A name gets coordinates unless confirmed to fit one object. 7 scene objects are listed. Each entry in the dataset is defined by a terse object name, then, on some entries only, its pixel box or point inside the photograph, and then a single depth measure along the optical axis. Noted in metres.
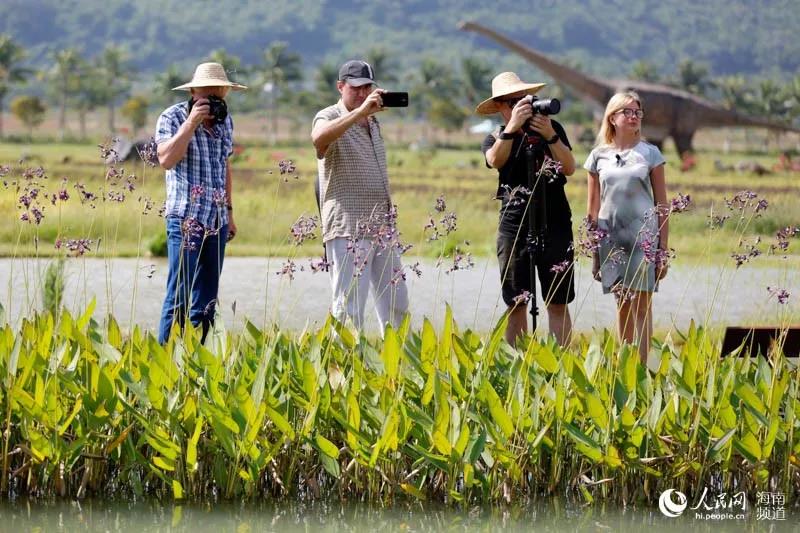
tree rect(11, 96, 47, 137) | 197.00
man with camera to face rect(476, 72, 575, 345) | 11.70
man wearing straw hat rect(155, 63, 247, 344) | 11.62
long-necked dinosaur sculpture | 87.81
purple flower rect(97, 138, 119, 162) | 9.79
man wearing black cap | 11.79
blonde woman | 11.85
